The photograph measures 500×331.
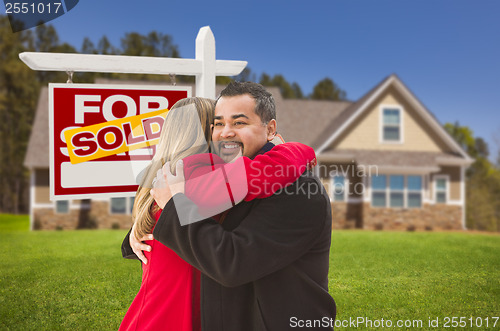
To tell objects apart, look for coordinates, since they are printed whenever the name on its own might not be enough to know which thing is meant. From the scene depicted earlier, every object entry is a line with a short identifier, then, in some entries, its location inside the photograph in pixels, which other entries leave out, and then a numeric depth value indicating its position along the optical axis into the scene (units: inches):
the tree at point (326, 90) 1471.5
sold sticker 138.6
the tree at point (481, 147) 1370.6
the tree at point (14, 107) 1144.8
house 682.8
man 71.9
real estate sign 137.6
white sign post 137.5
